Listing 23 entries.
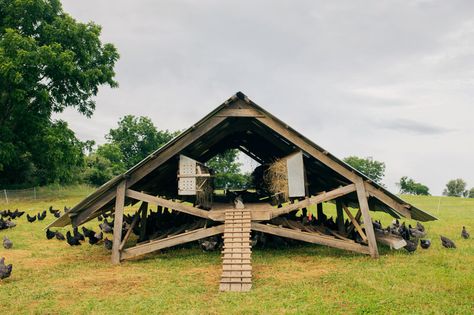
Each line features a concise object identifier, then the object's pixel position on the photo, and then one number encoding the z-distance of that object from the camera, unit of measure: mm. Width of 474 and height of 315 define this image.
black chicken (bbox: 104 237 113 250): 15844
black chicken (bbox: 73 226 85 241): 17484
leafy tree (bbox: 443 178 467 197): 124844
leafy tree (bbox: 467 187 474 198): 128913
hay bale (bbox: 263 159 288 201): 14684
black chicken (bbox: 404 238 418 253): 13930
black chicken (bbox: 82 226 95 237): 17678
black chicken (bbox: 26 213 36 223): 24969
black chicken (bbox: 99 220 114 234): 20297
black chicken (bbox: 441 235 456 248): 14934
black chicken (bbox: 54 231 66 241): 18716
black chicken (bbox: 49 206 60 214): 28308
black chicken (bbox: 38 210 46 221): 25730
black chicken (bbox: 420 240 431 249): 14688
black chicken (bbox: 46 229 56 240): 18884
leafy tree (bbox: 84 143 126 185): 56250
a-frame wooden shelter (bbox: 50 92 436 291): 13430
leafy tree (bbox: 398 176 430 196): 117350
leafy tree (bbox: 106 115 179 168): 89438
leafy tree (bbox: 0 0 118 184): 33625
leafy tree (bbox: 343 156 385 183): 131750
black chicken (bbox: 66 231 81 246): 17359
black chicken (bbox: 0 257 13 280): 11320
